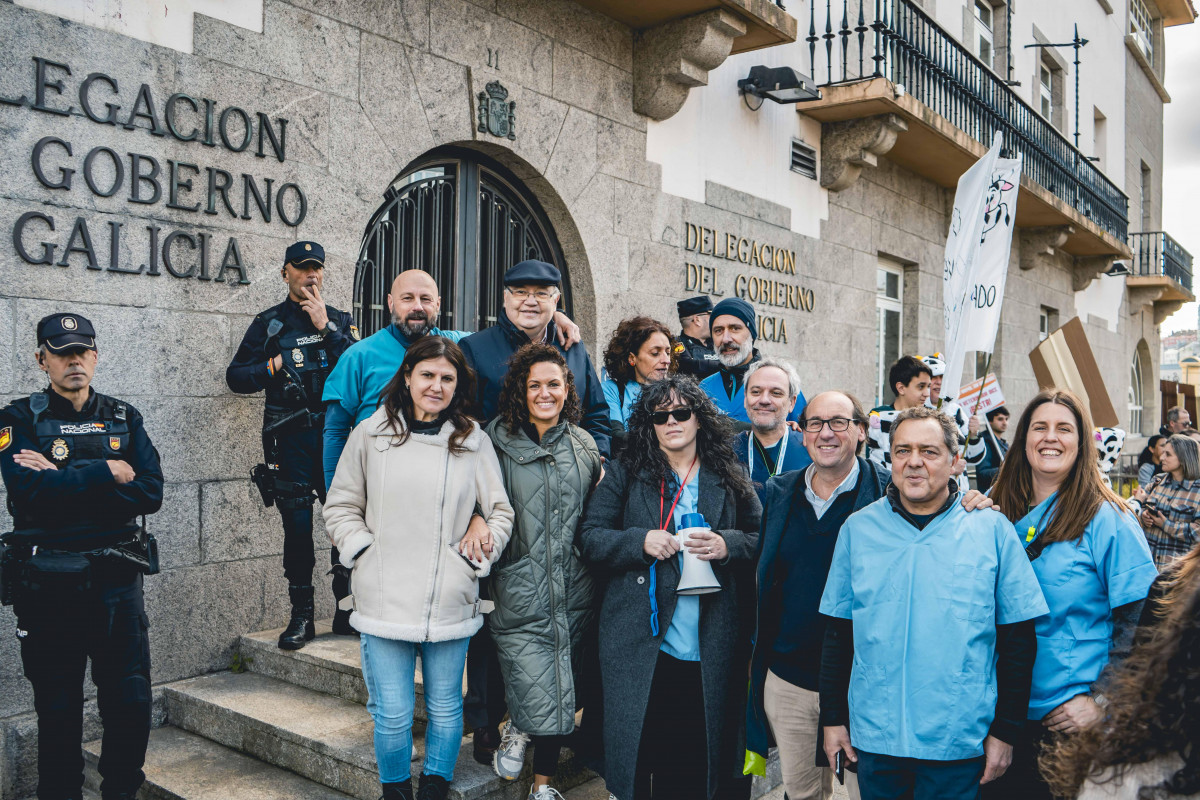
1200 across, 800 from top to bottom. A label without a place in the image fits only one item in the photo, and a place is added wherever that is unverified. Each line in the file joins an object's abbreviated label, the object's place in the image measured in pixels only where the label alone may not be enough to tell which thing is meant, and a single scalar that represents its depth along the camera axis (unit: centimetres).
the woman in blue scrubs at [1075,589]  258
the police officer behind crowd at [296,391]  457
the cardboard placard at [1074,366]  729
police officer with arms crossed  333
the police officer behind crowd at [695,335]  518
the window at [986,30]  1343
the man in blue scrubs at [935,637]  254
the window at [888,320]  1099
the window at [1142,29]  2036
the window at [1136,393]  2202
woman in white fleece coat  323
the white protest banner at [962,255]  455
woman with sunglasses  318
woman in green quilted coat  330
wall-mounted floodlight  821
